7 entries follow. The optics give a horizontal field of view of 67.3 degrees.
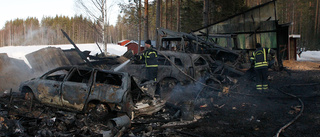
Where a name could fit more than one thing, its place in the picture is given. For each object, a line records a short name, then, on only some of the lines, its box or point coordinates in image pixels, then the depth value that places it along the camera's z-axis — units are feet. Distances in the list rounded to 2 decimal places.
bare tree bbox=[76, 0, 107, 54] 69.35
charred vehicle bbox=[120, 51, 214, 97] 25.43
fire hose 15.53
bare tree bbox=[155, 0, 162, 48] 65.64
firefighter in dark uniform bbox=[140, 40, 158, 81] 26.07
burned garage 16.19
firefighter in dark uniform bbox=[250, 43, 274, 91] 27.48
